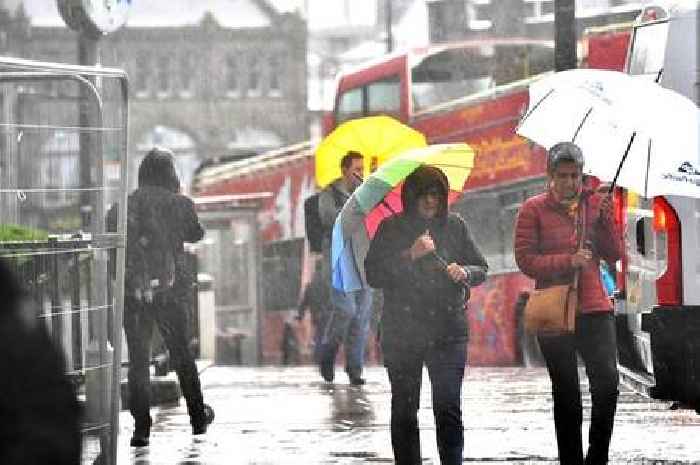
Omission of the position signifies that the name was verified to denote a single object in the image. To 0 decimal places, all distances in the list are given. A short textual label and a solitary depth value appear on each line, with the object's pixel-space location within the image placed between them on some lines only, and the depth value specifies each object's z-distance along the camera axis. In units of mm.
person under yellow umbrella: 23584
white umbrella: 15068
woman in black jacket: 14294
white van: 16285
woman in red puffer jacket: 14543
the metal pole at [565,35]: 24814
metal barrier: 12704
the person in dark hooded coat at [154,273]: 18980
